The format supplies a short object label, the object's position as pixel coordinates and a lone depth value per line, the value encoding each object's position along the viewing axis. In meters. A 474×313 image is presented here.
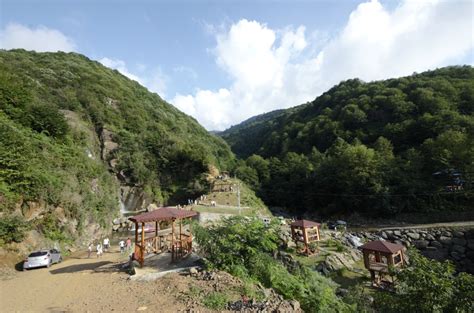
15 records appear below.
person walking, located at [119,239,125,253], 16.70
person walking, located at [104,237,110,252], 17.42
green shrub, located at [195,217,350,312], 8.98
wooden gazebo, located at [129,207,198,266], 11.82
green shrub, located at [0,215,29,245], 13.70
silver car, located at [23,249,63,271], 12.84
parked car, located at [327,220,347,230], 30.55
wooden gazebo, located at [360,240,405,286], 15.98
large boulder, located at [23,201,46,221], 15.91
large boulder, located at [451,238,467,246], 23.27
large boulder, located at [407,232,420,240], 25.61
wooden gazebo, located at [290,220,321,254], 19.91
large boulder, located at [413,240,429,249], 24.20
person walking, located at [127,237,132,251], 16.53
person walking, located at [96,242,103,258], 15.83
